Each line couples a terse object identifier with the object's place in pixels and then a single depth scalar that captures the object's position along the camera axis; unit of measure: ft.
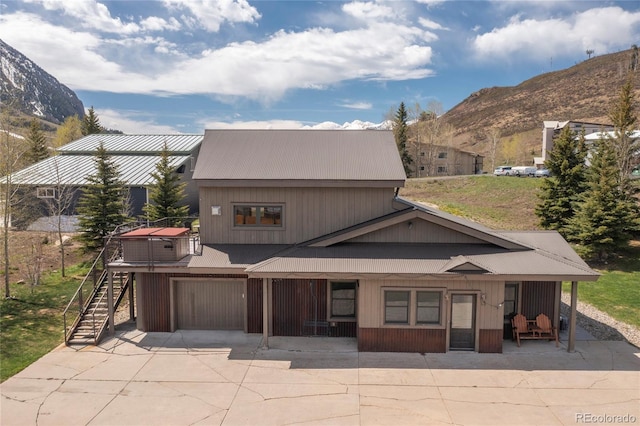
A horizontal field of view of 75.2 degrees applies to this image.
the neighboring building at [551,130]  228.43
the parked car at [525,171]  175.63
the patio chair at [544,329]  46.03
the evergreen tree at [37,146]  152.62
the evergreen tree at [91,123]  199.81
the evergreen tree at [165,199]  84.02
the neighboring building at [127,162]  102.89
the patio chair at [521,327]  45.96
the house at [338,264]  43.42
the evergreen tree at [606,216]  76.07
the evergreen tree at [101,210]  79.66
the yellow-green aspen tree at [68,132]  214.34
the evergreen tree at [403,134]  197.16
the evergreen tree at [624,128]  95.81
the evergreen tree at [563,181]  91.50
